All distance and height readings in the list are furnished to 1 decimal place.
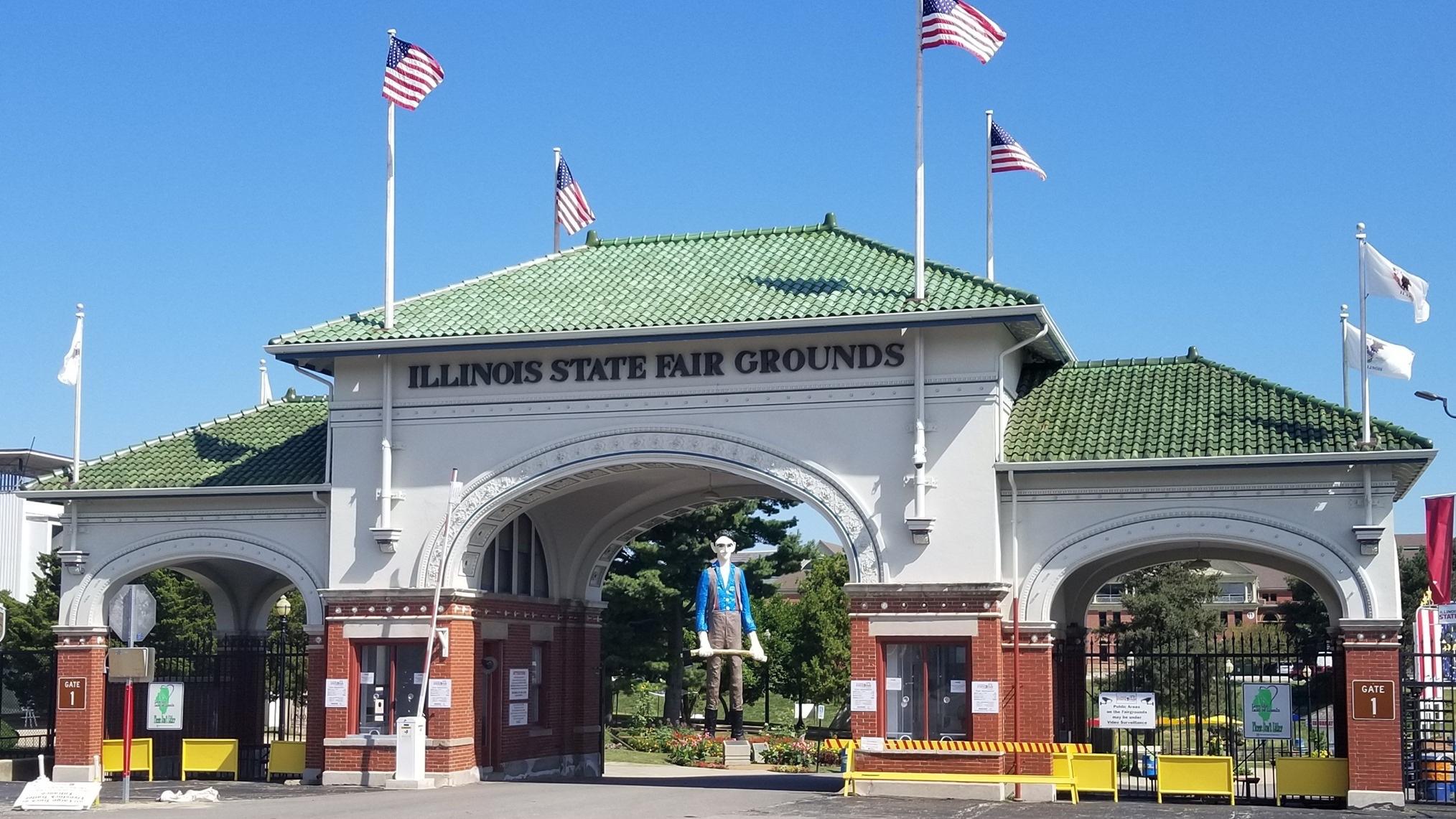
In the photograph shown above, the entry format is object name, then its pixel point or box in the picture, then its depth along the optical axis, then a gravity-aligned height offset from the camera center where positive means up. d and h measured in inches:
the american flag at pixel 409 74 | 1015.6 +322.4
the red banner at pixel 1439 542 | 1036.5 +27.0
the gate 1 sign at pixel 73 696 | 1124.5 -76.3
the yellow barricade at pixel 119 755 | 1120.2 -118.3
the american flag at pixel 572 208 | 1169.4 +273.5
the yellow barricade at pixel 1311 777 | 933.2 -112.1
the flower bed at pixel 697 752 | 1593.3 -166.0
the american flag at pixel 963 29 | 951.0 +327.3
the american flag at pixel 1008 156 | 1079.0 +286.6
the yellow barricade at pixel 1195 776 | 951.6 -113.5
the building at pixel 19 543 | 2493.8 +68.1
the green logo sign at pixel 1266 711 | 981.2 -78.0
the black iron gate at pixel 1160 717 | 975.6 -91.6
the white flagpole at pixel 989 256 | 1112.8 +227.5
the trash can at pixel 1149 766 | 1167.7 -138.7
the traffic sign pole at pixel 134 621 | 912.9 -21.5
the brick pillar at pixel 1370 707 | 909.8 -71.0
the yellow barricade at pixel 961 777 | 931.3 -111.3
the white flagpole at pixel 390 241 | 1050.1 +226.5
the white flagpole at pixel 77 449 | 1136.8 +96.9
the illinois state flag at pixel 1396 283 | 944.9 +176.5
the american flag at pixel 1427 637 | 1058.7 -35.1
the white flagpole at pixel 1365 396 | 928.9 +108.3
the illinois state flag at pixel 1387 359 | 953.5 +132.7
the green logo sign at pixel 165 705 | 1168.2 -86.3
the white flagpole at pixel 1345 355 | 980.6 +138.9
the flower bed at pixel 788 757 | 1489.9 -159.3
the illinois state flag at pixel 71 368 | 1146.0 +154.6
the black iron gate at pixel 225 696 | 1187.9 -84.7
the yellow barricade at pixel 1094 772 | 963.3 -112.5
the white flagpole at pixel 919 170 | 975.0 +253.5
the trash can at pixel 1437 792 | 952.3 -124.0
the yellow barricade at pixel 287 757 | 1114.7 -118.1
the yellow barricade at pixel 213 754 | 1138.7 -118.9
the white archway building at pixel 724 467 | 955.3 +74.4
